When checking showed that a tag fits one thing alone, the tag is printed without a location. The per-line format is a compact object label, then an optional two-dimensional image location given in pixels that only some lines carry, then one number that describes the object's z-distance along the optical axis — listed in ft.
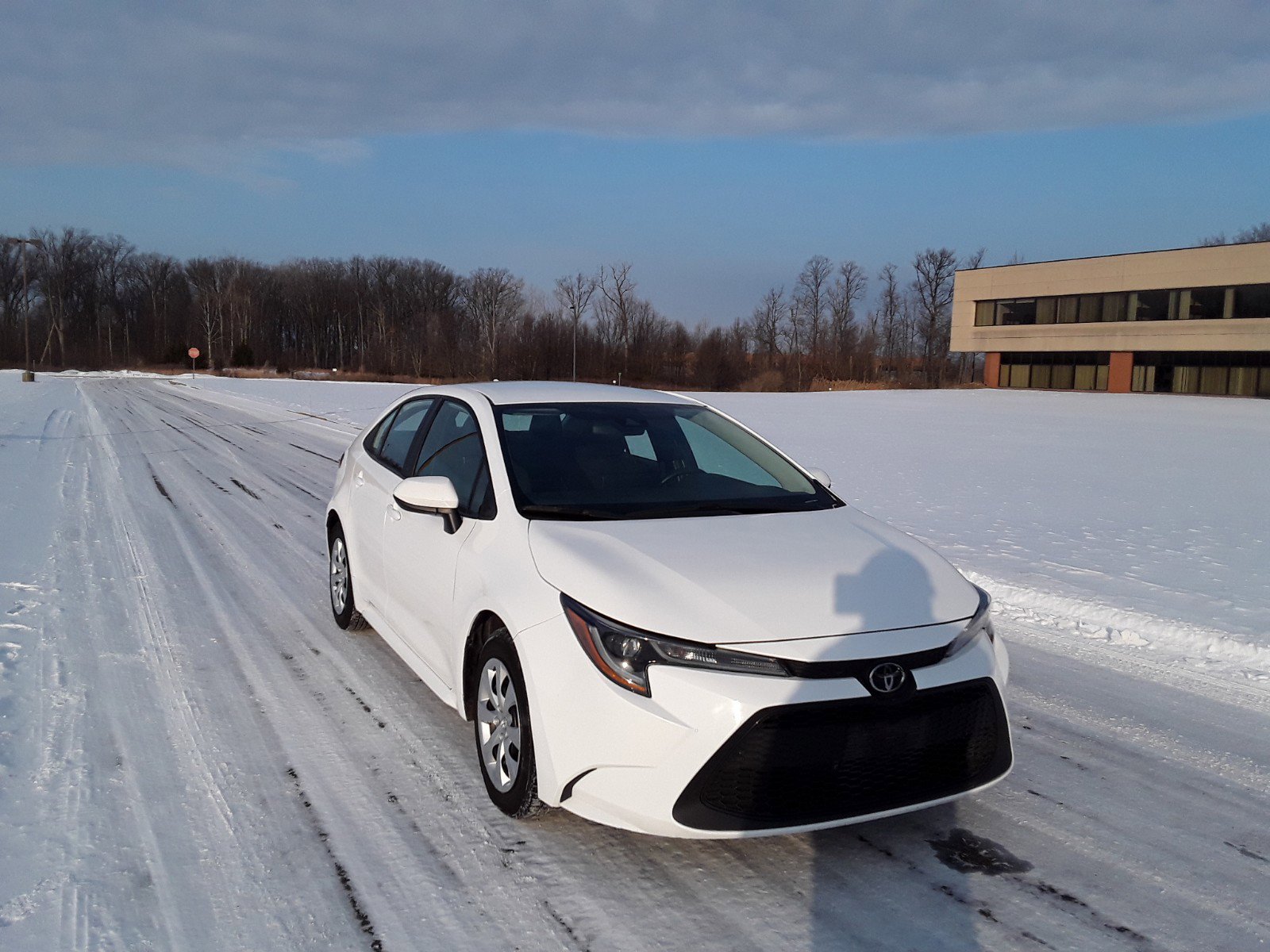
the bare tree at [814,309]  329.31
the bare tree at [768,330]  319.90
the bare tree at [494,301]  326.24
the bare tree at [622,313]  317.22
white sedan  9.63
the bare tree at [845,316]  326.03
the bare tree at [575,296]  314.76
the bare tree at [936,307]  306.14
